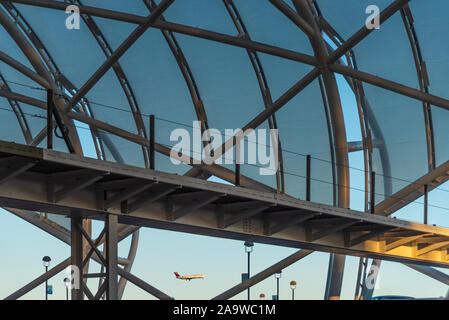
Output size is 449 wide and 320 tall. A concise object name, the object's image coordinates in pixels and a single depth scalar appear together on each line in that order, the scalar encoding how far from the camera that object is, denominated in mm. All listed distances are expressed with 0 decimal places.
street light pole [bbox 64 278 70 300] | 41719
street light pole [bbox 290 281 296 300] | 41875
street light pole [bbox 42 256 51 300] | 44150
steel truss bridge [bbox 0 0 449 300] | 20609
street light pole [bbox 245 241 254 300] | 41028
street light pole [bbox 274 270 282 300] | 42812
